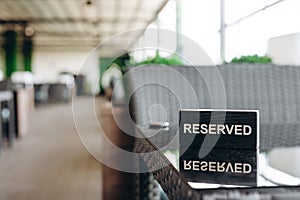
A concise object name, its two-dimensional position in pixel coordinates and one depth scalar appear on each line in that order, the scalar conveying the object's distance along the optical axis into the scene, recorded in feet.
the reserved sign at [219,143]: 2.99
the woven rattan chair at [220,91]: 6.22
